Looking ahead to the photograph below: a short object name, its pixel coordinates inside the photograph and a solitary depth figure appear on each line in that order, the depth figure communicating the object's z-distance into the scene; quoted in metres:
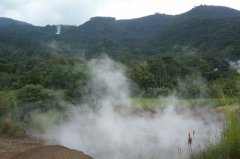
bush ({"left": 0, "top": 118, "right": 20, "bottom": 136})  6.59
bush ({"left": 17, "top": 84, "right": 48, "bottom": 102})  8.68
